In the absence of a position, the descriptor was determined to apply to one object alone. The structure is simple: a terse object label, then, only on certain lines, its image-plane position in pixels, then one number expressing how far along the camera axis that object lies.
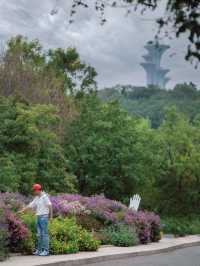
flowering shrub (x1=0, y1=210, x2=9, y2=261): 18.38
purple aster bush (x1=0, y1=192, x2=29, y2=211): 23.43
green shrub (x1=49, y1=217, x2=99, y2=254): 21.58
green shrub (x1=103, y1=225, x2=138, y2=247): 26.78
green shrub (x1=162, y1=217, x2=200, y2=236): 42.28
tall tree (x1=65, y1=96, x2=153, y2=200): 43.56
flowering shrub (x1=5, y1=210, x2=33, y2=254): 20.23
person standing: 19.72
